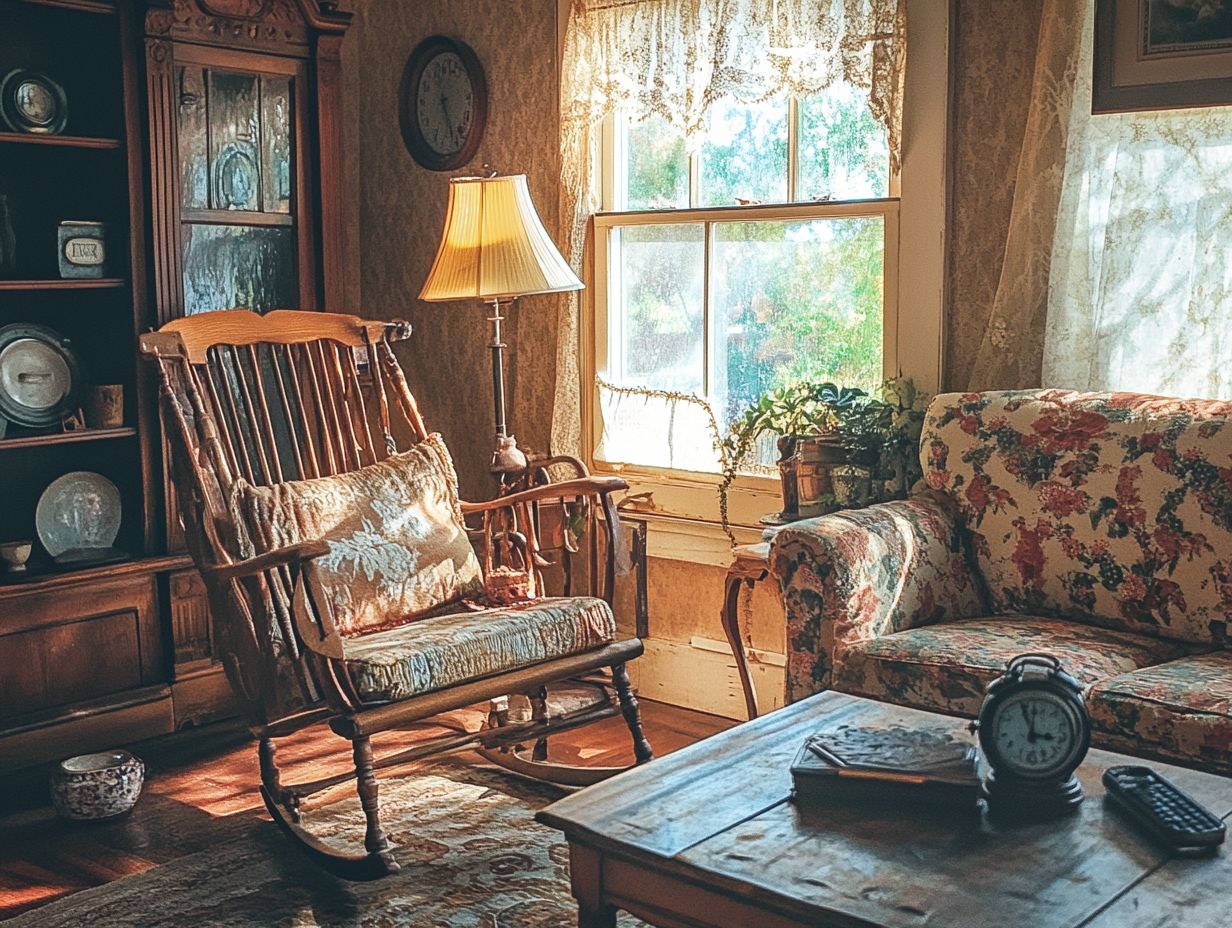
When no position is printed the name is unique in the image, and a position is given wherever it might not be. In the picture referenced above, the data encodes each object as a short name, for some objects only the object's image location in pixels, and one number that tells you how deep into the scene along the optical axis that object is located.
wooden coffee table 1.66
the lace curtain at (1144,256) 3.20
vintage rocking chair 2.82
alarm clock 1.93
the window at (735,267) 3.75
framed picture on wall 3.12
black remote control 1.78
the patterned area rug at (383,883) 2.73
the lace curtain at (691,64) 3.57
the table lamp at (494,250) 3.61
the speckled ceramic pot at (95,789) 3.24
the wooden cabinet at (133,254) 3.66
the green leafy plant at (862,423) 3.49
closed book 1.93
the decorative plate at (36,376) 3.72
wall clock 4.58
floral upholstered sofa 2.86
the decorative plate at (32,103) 3.70
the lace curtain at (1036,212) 3.30
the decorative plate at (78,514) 3.79
